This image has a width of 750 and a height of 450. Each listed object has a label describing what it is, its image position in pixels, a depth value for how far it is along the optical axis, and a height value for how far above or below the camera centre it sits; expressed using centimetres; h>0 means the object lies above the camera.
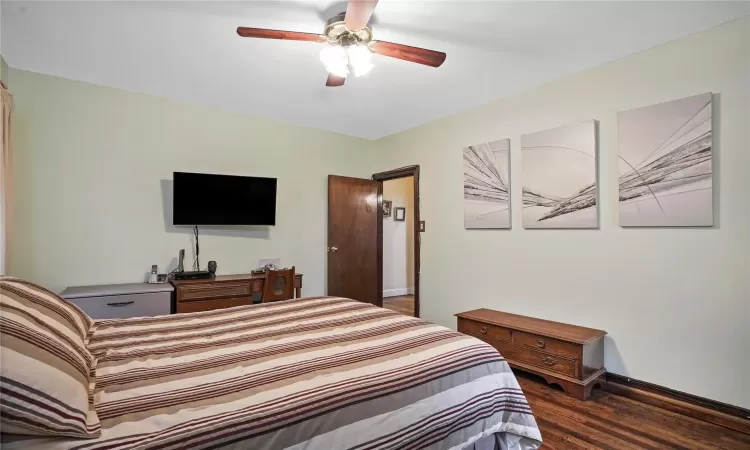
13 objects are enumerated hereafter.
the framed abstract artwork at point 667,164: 239 +43
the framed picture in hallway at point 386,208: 677 +33
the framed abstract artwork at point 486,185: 360 +42
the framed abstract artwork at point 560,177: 295 +42
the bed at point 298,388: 99 -53
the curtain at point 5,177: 262 +38
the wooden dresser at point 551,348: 262 -98
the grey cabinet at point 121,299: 288 -60
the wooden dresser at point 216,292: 329 -63
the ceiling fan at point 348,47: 208 +111
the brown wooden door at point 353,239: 481 -19
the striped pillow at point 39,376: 85 -40
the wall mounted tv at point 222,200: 361 +29
